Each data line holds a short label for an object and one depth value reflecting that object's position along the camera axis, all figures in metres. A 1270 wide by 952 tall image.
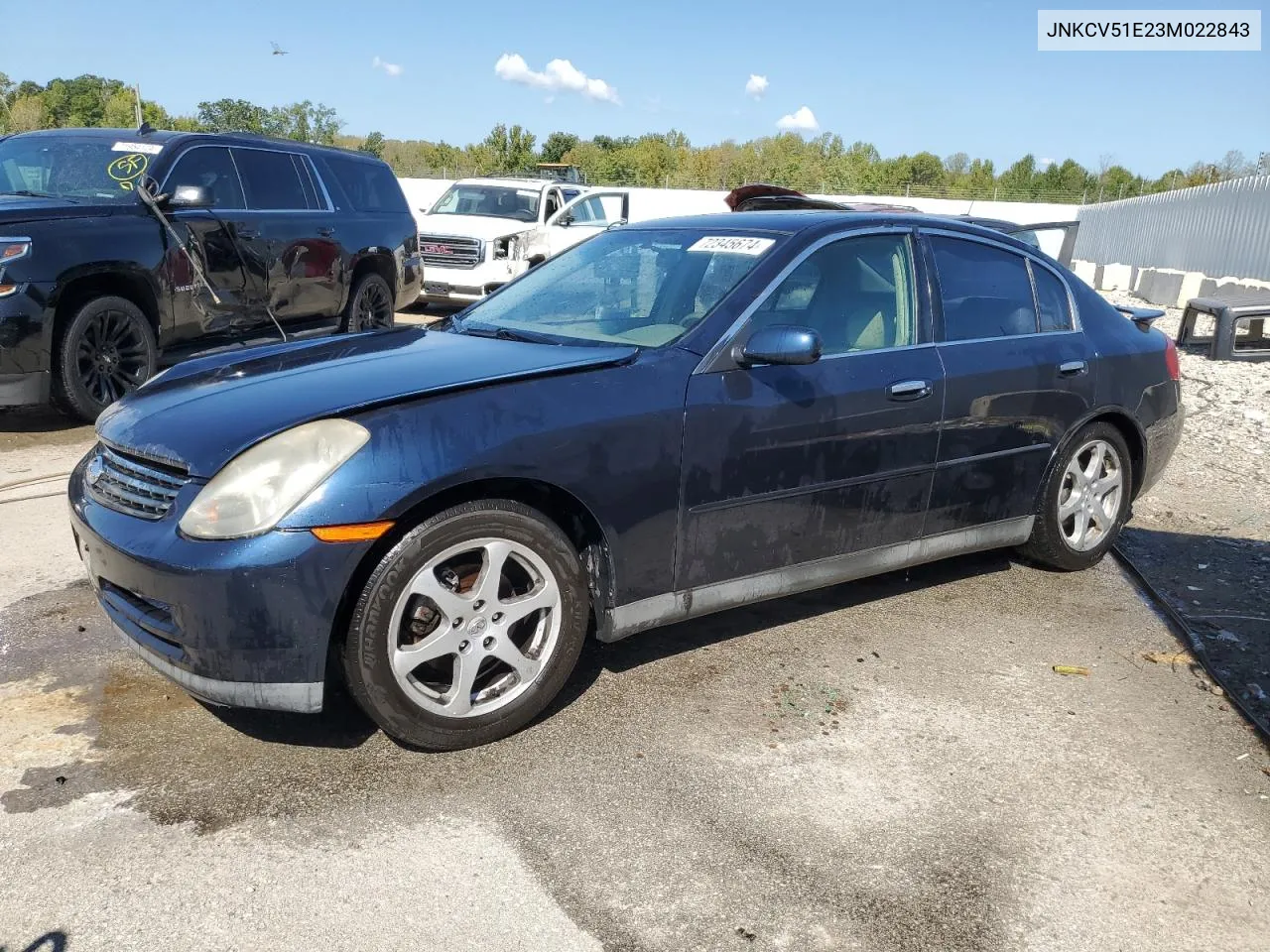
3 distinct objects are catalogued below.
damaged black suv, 6.61
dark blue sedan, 2.93
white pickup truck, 14.03
